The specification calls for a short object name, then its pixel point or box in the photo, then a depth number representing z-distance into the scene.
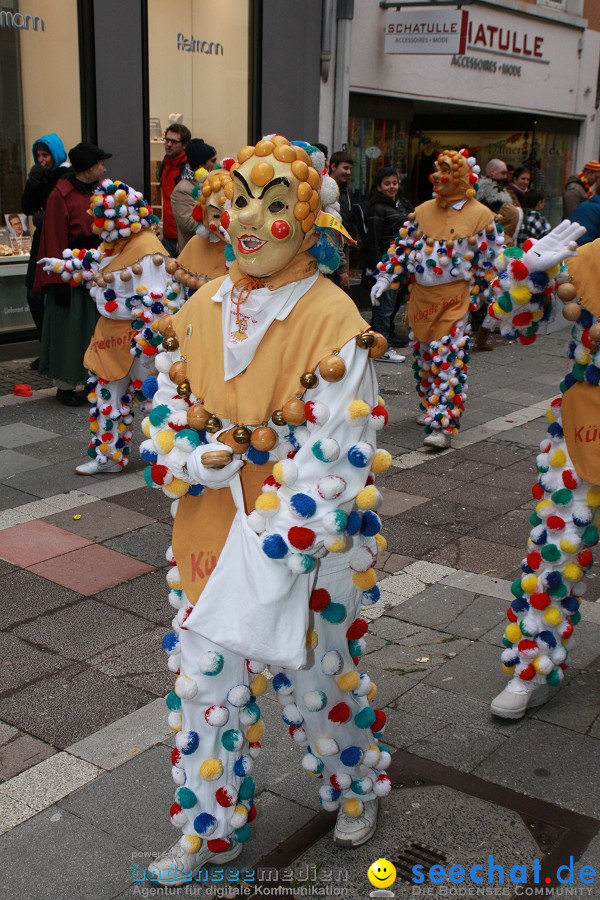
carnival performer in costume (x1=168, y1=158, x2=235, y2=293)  5.76
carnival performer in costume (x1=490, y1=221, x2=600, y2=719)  3.50
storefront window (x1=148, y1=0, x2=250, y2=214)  10.88
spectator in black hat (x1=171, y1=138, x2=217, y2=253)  7.74
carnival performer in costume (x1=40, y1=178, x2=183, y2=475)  6.28
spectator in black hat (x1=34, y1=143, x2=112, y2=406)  7.72
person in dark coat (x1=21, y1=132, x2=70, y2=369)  8.23
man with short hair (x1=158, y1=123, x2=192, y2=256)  9.70
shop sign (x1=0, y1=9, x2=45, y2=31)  9.59
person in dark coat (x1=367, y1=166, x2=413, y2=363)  10.62
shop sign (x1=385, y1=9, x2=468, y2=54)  12.22
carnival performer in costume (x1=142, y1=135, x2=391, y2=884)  2.63
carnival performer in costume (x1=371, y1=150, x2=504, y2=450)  7.18
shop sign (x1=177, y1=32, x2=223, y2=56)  11.17
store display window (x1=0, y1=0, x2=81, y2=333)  9.77
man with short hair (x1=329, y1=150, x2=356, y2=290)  10.33
